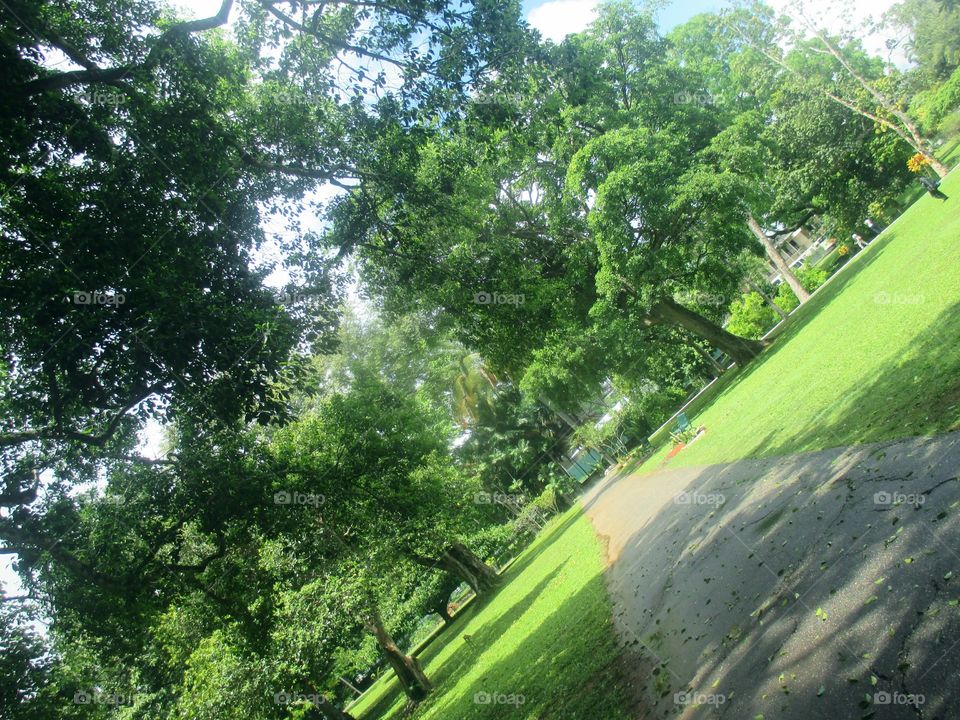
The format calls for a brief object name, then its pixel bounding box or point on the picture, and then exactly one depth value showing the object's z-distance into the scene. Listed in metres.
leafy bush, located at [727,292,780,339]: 35.94
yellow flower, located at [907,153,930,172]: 26.52
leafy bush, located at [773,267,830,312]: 37.81
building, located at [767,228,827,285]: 56.77
